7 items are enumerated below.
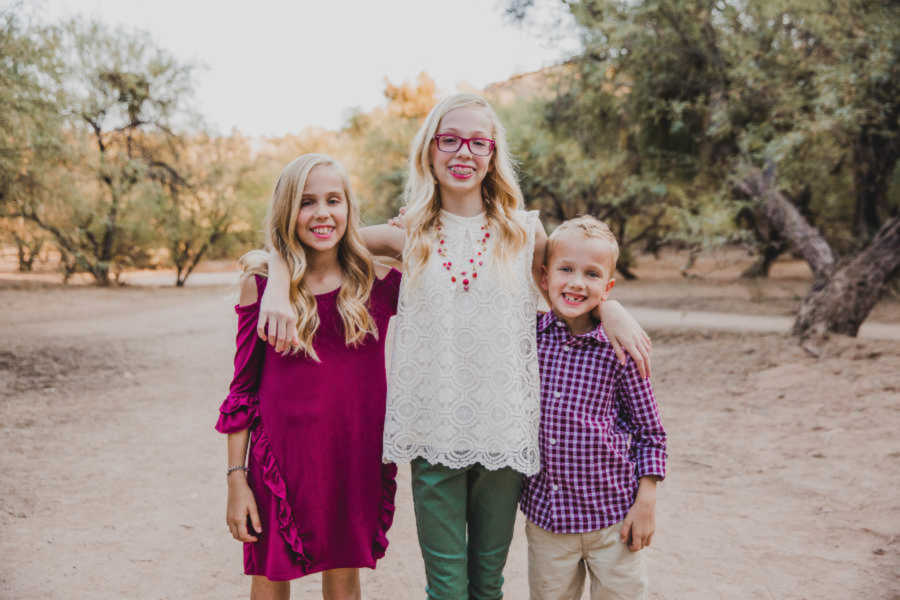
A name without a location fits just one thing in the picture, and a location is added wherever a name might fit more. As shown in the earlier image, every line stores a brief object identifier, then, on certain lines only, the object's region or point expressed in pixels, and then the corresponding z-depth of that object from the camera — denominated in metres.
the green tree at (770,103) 7.26
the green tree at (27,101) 6.82
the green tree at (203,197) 19.09
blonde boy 2.02
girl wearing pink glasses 1.97
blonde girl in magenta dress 2.04
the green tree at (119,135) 16.02
